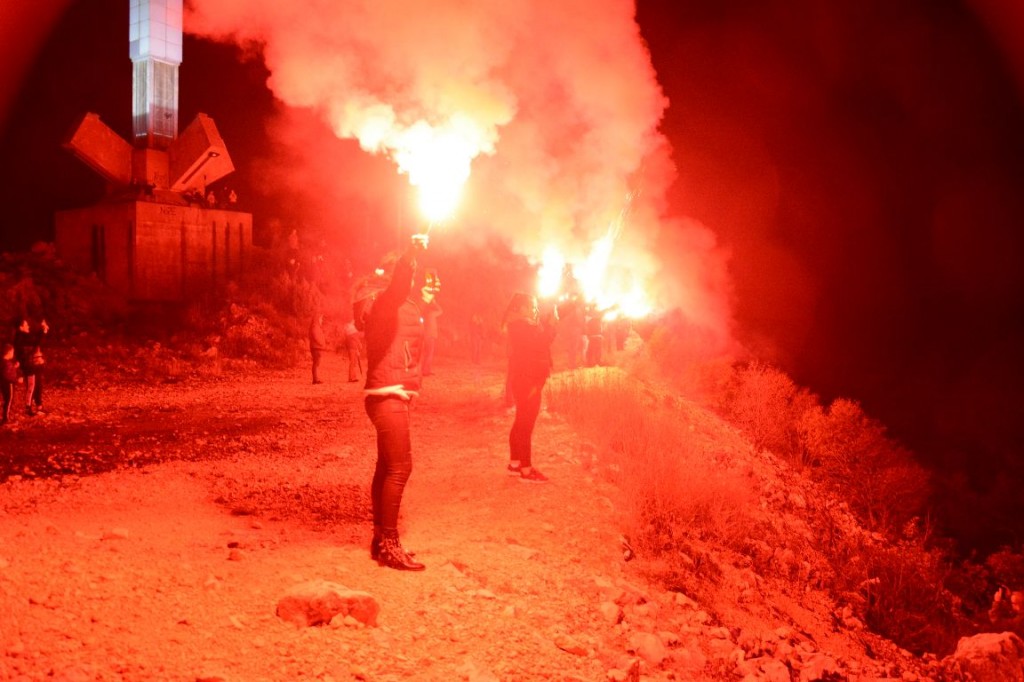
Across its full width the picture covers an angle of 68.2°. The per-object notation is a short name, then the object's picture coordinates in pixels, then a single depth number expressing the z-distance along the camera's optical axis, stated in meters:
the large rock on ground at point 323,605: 4.62
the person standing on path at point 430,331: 16.88
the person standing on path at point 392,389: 5.56
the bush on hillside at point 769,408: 18.55
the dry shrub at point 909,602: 8.52
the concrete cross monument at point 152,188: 23.36
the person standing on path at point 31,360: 12.34
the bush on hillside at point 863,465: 17.55
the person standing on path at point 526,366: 8.55
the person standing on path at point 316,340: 16.24
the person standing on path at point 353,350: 16.69
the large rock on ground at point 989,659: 7.51
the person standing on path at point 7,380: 11.74
